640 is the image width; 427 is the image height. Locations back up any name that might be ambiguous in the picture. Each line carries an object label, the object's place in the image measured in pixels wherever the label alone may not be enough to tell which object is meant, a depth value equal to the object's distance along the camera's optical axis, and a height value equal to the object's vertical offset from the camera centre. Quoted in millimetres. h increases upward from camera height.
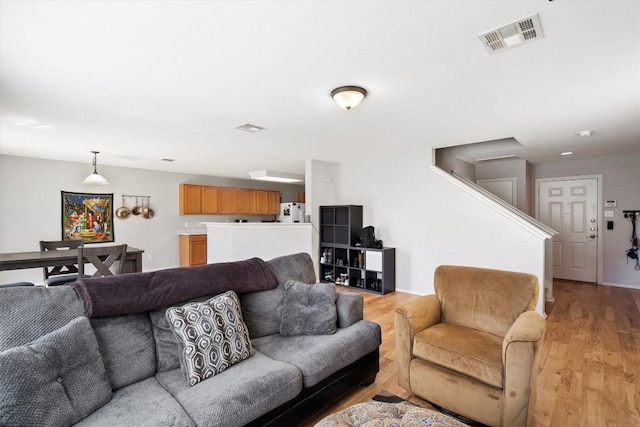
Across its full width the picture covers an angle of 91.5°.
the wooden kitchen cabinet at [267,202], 8742 +250
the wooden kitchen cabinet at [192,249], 7105 -889
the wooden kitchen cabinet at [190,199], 7328 +283
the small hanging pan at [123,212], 6443 -20
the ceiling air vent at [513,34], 1713 +1024
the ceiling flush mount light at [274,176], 7082 +829
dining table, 3304 -545
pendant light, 4941 +500
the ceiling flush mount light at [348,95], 2520 +948
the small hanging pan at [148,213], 6770 -44
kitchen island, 5758 -527
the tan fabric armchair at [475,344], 1733 -866
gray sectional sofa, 1272 -791
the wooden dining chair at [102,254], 3363 -503
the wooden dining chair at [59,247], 4111 -524
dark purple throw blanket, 1694 -469
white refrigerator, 7502 -31
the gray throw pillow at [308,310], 2246 -731
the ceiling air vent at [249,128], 3617 +991
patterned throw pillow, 1666 -719
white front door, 5750 -224
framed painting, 5891 -115
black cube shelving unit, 5207 -810
